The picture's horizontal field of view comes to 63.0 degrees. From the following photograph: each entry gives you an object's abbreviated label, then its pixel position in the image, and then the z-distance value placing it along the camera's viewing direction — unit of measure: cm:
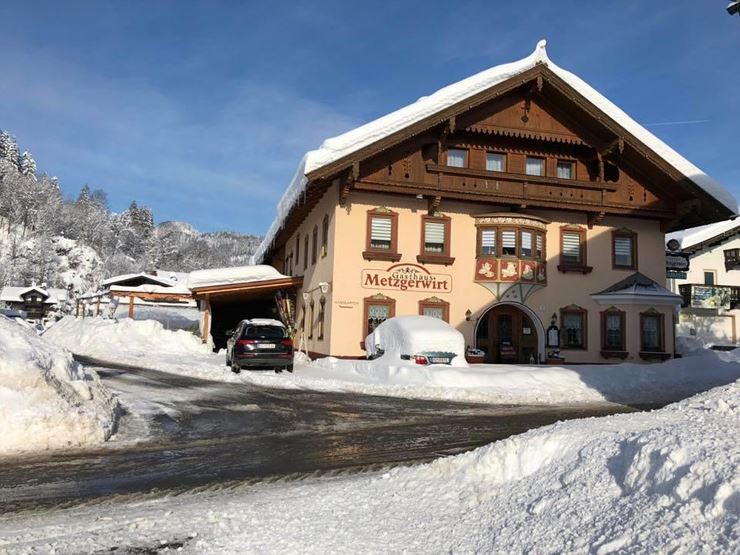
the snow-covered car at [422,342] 1823
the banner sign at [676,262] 2700
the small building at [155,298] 3572
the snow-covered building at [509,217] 2242
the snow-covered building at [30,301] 8406
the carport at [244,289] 2677
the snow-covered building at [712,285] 4347
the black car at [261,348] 1889
